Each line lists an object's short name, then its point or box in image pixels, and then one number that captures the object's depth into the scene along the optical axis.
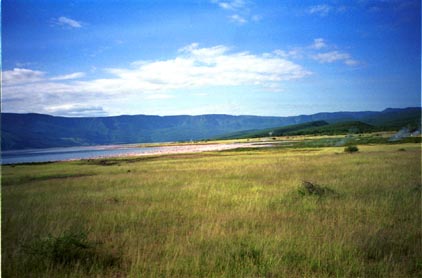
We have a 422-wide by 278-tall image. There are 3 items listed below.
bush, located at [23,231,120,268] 6.66
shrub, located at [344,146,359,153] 40.78
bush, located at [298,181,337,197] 13.55
